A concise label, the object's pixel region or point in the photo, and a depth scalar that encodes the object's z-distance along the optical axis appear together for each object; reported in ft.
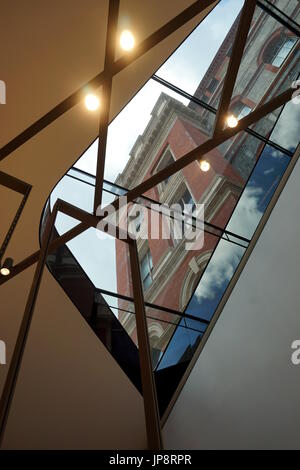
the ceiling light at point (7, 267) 20.81
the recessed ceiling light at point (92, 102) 17.57
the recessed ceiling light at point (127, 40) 16.10
